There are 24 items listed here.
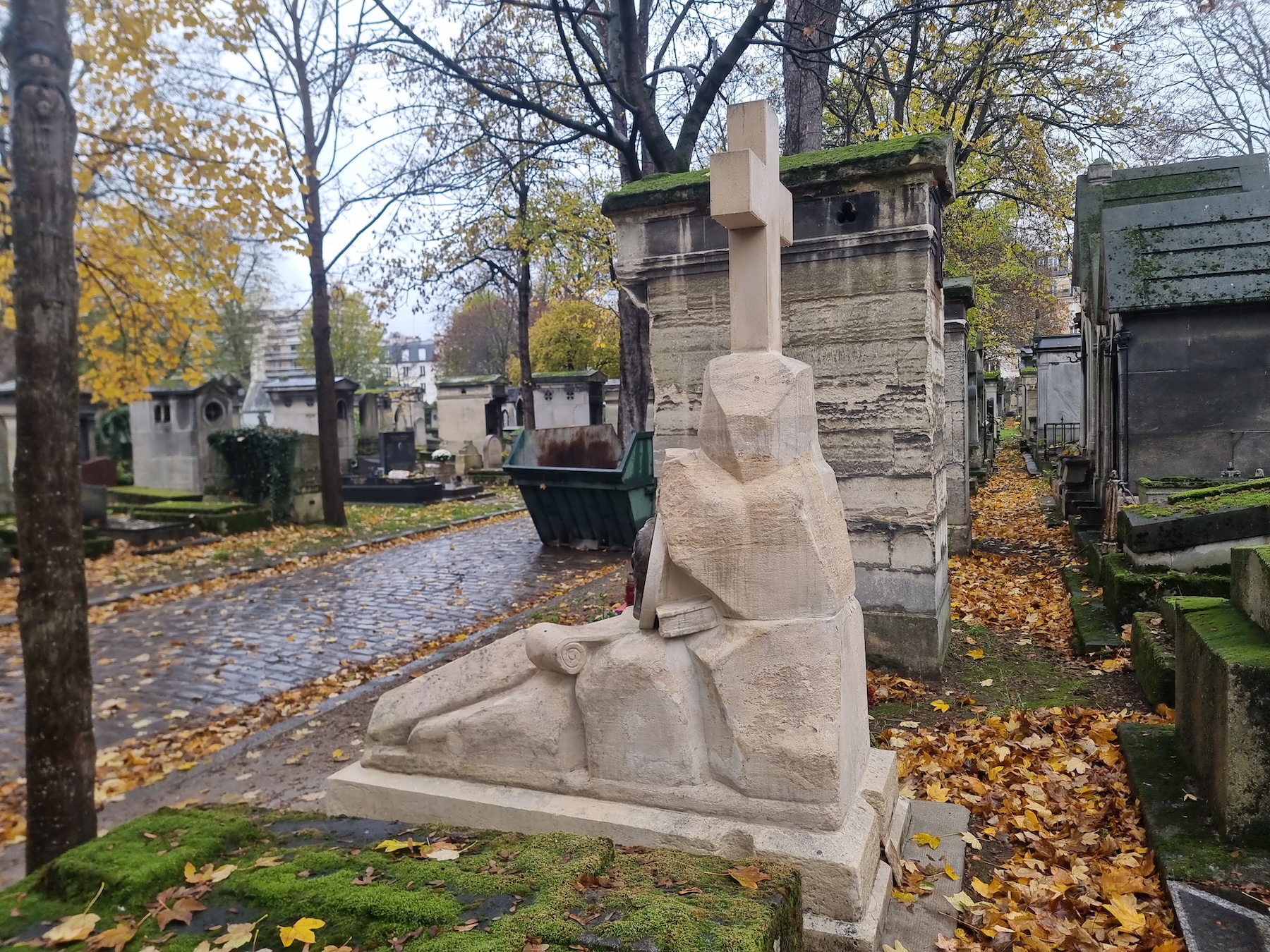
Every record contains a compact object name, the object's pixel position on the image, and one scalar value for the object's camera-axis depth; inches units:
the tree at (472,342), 2023.7
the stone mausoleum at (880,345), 214.8
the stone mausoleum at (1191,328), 324.8
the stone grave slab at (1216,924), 101.4
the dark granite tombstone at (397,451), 889.5
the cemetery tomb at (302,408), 899.4
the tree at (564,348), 1352.1
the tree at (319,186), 521.0
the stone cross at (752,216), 126.4
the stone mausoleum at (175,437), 651.5
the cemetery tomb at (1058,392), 814.5
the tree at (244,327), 1475.1
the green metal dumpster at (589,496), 478.0
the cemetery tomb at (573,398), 946.7
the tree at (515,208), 459.2
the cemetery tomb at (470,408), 1073.5
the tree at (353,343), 1780.3
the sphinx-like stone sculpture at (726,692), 112.2
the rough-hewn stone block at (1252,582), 131.2
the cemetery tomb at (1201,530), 226.7
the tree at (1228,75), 834.2
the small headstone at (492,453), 958.4
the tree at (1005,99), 437.4
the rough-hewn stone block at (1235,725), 119.4
